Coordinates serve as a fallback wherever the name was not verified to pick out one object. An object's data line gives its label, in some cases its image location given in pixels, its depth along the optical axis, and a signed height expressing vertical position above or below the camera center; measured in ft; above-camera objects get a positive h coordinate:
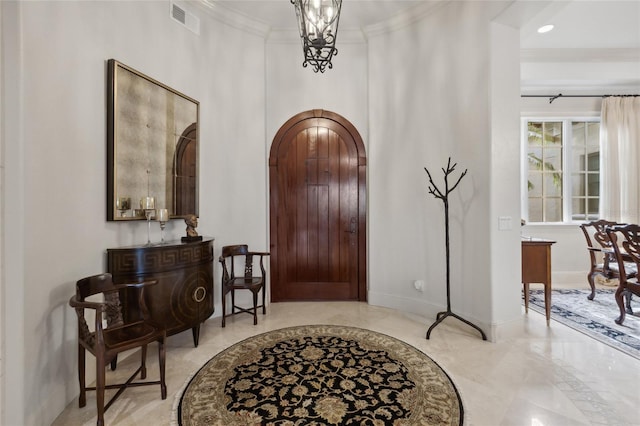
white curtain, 15.43 +2.88
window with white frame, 16.42 +2.48
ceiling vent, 9.61 +6.98
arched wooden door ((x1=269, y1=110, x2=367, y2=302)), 12.69 +0.56
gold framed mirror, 7.43 +2.08
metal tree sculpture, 9.05 -0.96
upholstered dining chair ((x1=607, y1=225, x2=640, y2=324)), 9.15 -1.74
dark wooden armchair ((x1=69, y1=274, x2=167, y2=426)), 5.33 -2.57
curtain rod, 16.10 +6.67
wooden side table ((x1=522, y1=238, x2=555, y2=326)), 9.91 -1.87
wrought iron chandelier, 6.58 +4.58
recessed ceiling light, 11.95 +7.88
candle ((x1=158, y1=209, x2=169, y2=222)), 8.15 -0.02
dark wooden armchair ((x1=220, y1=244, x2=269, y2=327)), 10.23 -2.48
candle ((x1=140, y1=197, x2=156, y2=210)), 8.00 +0.33
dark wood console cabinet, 7.15 -1.74
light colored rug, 8.85 -4.00
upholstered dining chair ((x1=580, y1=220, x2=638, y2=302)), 10.80 -2.14
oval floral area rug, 5.64 -4.06
